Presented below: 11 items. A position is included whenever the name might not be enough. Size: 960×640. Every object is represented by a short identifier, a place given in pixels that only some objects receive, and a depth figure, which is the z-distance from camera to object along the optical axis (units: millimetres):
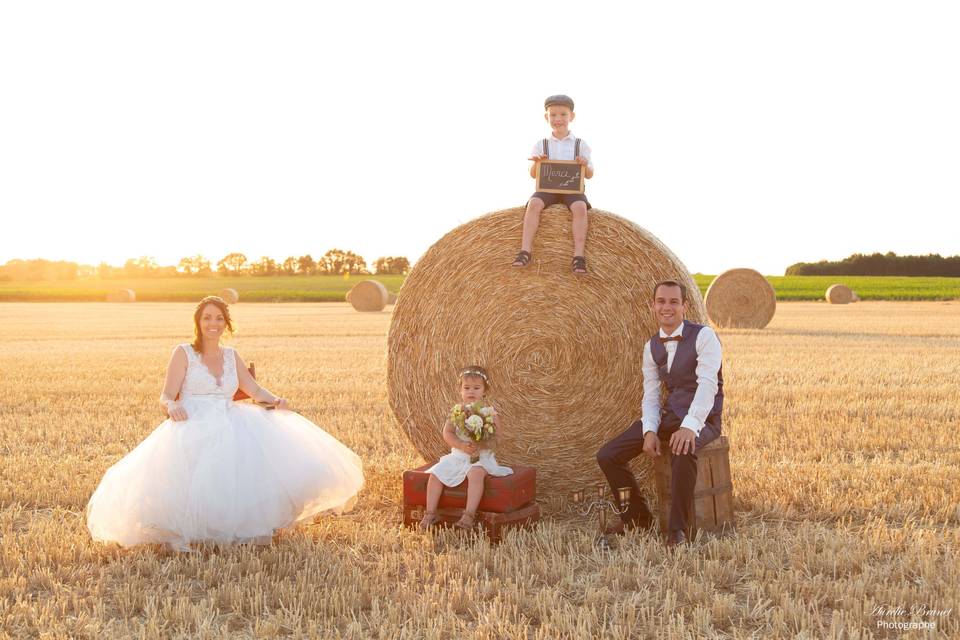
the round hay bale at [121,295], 46594
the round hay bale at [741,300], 20406
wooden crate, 4805
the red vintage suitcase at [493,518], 4805
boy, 5699
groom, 4773
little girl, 4945
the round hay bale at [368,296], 31828
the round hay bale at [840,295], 35719
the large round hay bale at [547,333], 5770
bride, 4578
